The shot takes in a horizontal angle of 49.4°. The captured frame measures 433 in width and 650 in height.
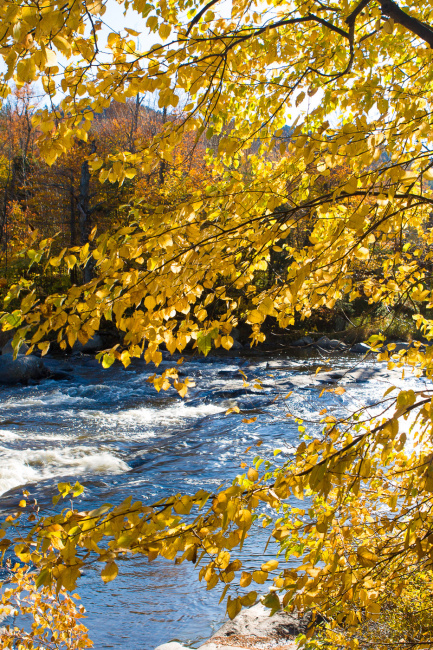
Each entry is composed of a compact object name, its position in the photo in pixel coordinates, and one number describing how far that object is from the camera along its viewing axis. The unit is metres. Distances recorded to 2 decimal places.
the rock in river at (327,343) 17.50
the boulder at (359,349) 16.58
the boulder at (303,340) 18.21
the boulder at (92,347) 16.07
